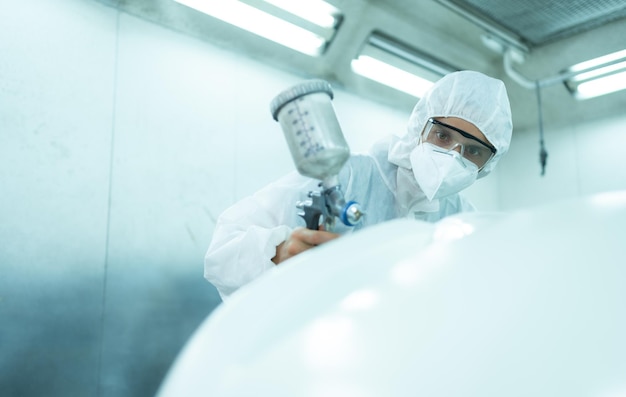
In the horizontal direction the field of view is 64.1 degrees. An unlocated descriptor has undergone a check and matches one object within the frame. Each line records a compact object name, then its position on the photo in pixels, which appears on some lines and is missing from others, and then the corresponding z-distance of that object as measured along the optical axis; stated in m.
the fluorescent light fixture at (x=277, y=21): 1.96
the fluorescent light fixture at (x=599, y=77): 2.58
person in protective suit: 1.24
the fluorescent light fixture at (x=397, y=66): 2.47
